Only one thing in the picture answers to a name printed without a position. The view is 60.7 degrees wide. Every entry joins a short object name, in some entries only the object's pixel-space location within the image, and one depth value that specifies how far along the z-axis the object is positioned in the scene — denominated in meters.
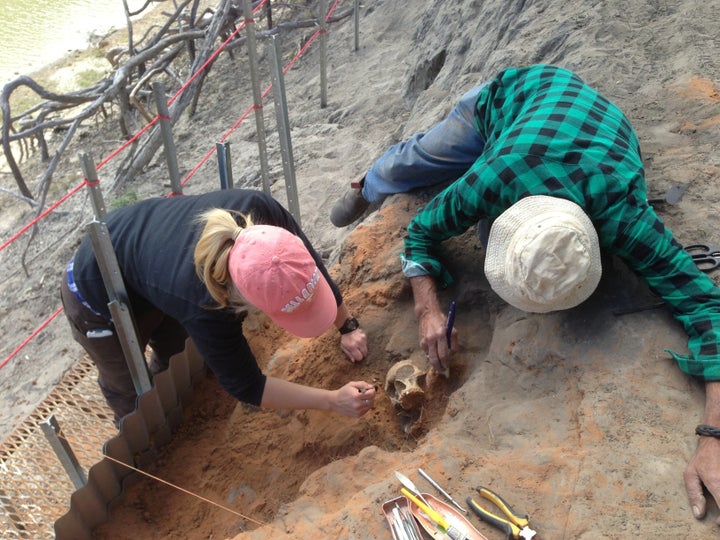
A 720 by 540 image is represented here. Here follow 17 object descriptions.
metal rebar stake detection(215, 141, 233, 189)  3.18
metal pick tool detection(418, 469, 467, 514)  1.79
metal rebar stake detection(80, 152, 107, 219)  2.37
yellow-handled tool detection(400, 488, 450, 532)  1.71
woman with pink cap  1.80
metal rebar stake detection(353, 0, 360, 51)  6.85
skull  2.38
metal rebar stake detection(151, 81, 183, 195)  2.89
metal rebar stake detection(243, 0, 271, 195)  3.74
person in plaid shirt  1.82
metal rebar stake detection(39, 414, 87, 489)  2.11
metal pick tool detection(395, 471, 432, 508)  1.81
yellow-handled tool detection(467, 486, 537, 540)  1.67
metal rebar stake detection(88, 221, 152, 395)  2.14
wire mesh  2.56
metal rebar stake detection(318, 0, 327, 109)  6.26
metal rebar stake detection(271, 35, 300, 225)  3.56
